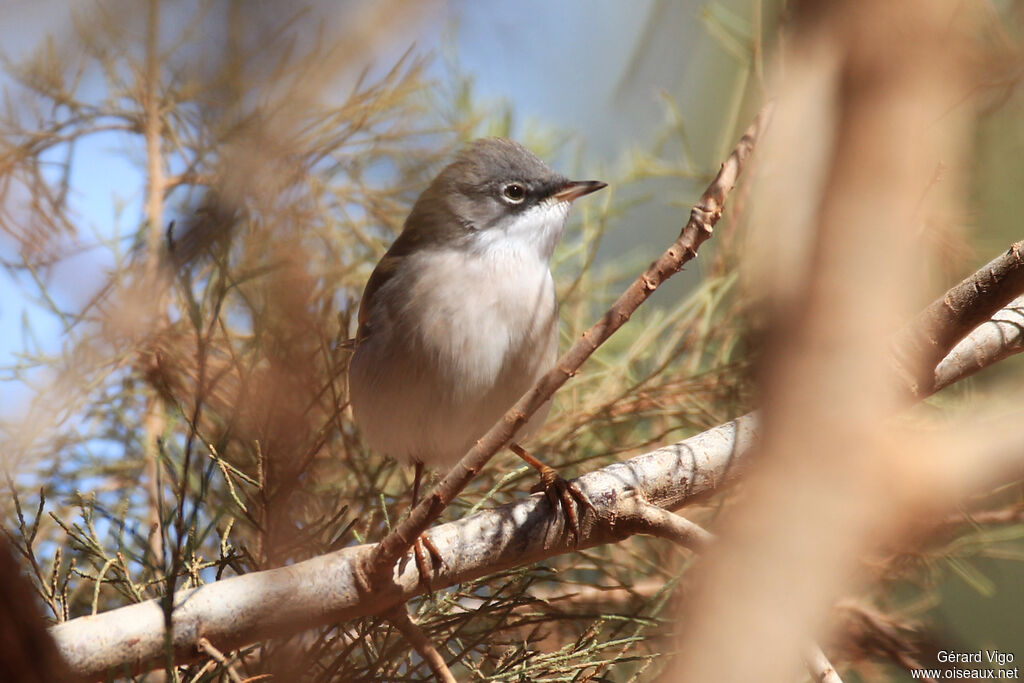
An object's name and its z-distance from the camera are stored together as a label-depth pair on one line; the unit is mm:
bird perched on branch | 2472
